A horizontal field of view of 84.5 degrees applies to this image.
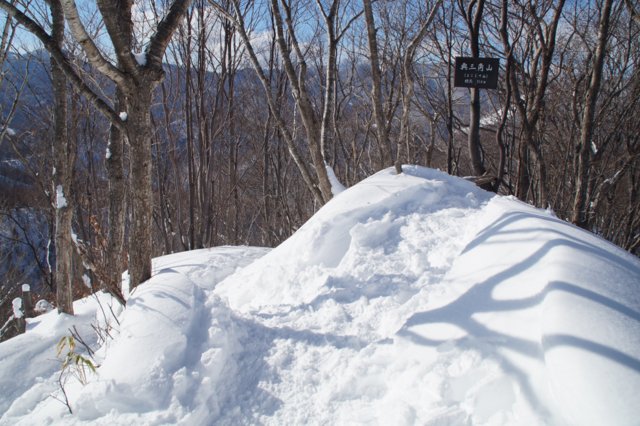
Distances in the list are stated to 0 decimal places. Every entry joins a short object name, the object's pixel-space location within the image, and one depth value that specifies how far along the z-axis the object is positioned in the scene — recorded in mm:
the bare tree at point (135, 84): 3078
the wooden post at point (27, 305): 5980
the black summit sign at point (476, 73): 4492
